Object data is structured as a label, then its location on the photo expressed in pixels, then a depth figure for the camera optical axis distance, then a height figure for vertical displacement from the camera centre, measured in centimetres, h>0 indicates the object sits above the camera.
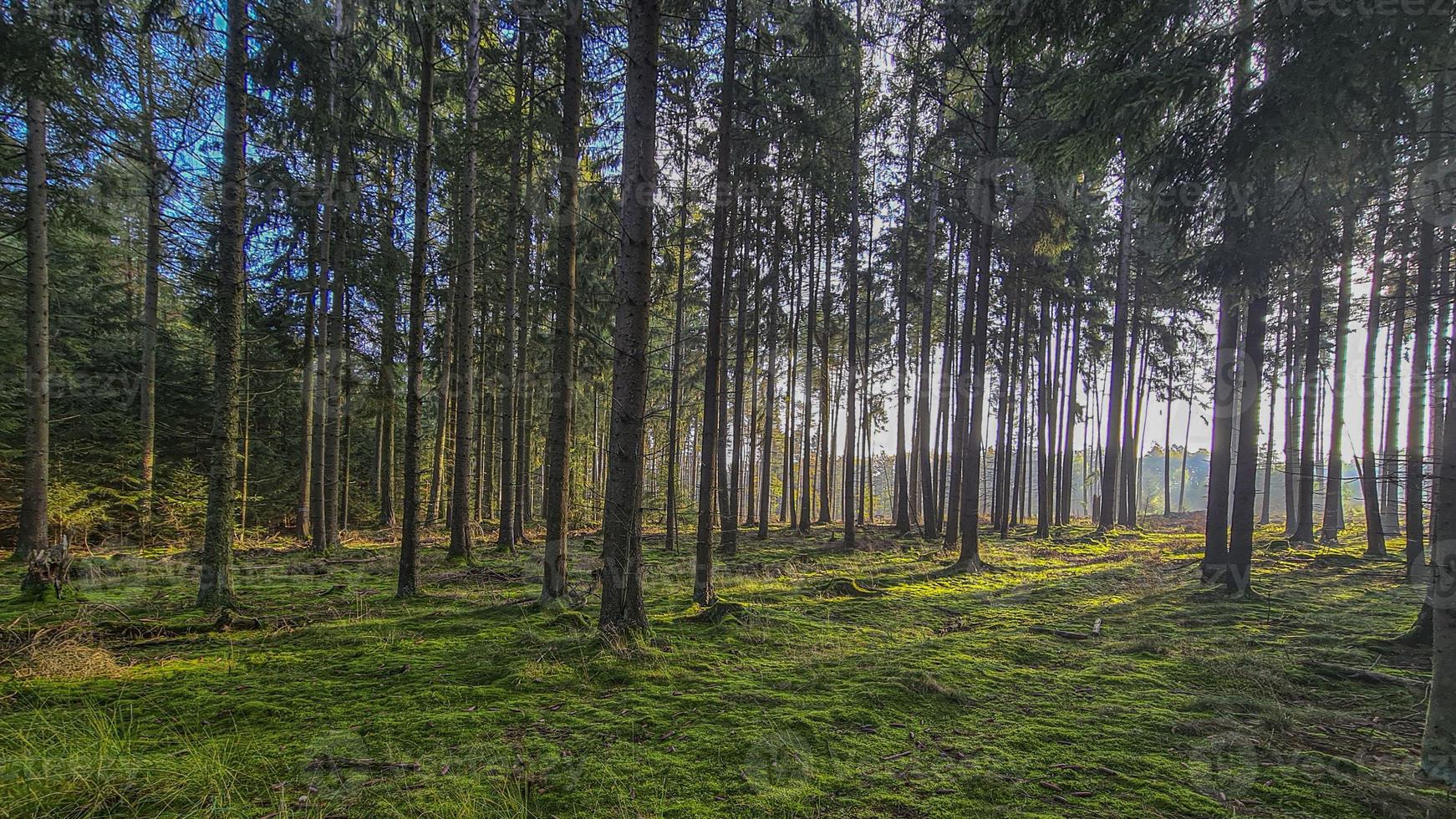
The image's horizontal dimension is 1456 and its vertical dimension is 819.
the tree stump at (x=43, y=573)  661 -243
